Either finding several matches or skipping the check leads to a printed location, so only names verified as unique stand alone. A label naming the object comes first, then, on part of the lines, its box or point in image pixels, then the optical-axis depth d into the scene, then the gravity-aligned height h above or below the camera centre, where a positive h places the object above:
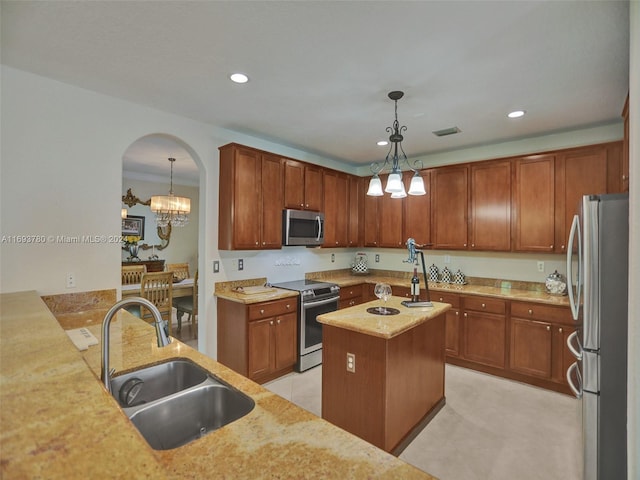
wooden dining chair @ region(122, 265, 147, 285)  5.14 -0.58
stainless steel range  3.66 -0.88
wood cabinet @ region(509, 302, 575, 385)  3.17 -1.04
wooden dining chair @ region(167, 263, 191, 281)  5.98 -0.59
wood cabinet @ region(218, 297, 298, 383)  3.22 -1.03
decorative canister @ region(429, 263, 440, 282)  4.50 -0.49
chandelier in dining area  5.21 +0.51
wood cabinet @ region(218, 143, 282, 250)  3.43 +0.45
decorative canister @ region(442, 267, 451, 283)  4.38 -0.50
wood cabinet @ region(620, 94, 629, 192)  2.39 +0.74
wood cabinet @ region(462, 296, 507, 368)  3.54 -1.03
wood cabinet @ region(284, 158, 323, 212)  3.98 +0.70
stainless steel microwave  3.90 +0.15
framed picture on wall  6.29 +0.26
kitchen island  2.13 -0.96
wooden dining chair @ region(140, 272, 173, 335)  4.23 -0.70
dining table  4.39 -0.73
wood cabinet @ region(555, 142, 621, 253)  3.19 +0.65
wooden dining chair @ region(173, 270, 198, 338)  4.75 -1.01
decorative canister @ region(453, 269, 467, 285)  4.27 -0.52
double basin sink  1.20 -0.68
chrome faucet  1.14 -0.34
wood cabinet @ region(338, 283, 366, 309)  4.33 -0.79
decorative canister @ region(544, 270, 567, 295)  3.49 -0.49
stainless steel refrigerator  1.78 -0.54
